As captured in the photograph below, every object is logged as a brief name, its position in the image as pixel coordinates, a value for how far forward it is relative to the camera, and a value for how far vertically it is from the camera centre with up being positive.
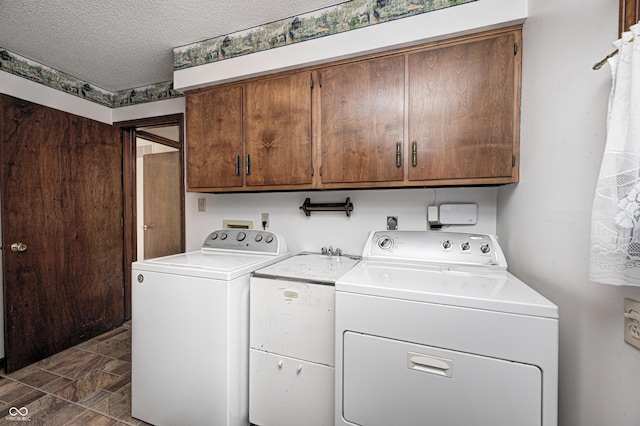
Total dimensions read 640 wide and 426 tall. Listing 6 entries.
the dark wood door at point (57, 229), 1.99 -0.19
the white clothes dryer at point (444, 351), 0.88 -0.52
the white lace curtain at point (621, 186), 0.57 +0.05
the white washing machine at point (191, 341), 1.37 -0.73
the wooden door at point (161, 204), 3.41 +0.04
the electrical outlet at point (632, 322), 0.65 -0.29
